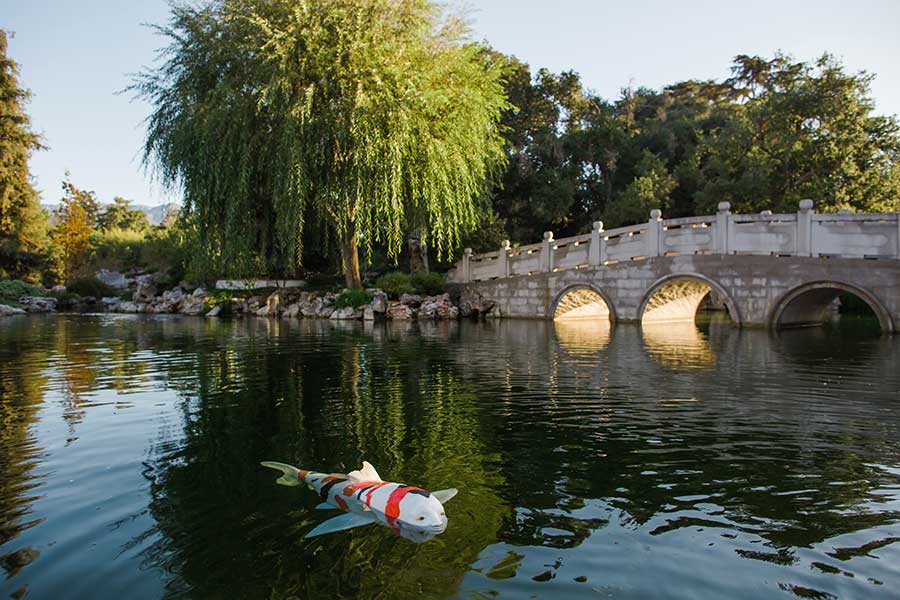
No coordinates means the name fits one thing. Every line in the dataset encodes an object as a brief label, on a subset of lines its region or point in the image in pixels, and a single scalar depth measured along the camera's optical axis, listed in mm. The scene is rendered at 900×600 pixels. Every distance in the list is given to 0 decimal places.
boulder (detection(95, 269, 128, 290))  38672
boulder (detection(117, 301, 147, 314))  29734
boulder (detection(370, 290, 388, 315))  22625
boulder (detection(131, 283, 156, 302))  31664
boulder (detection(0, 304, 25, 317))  26839
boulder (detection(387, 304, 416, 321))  22594
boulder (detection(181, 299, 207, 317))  26750
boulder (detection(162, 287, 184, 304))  29172
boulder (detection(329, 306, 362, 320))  22625
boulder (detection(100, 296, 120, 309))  31969
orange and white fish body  3541
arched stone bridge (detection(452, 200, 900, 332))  15789
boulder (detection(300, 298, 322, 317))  24281
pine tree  33875
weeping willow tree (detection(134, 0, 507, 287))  18000
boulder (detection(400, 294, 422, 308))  23641
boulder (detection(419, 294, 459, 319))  23203
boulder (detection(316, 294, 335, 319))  23655
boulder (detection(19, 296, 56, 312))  29875
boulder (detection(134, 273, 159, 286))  35281
